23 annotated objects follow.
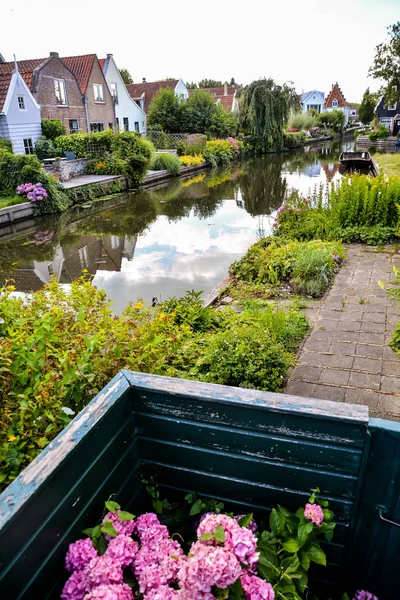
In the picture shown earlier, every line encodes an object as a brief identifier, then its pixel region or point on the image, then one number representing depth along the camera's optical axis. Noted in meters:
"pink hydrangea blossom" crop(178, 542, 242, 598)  1.20
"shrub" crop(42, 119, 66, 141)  23.97
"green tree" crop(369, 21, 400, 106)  27.92
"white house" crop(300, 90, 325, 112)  72.31
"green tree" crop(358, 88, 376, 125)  63.72
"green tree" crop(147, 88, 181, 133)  33.84
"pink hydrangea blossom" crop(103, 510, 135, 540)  1.58
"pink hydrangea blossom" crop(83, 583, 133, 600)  1.31
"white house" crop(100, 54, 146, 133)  31.69
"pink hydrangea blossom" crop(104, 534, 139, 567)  1.50
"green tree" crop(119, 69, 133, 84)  57.56
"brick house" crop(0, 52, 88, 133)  24.31
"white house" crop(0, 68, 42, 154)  21.45
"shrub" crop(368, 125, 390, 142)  43.97
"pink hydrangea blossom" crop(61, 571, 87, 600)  1.43
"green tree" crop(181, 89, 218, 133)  33.97
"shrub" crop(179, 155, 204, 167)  27.02
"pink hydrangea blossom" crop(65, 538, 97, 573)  1.47
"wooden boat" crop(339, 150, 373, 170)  24.77
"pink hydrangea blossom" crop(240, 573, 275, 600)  1.33
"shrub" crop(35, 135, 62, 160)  22.46
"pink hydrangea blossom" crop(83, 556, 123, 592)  1.41
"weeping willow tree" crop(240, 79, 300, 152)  34.44
